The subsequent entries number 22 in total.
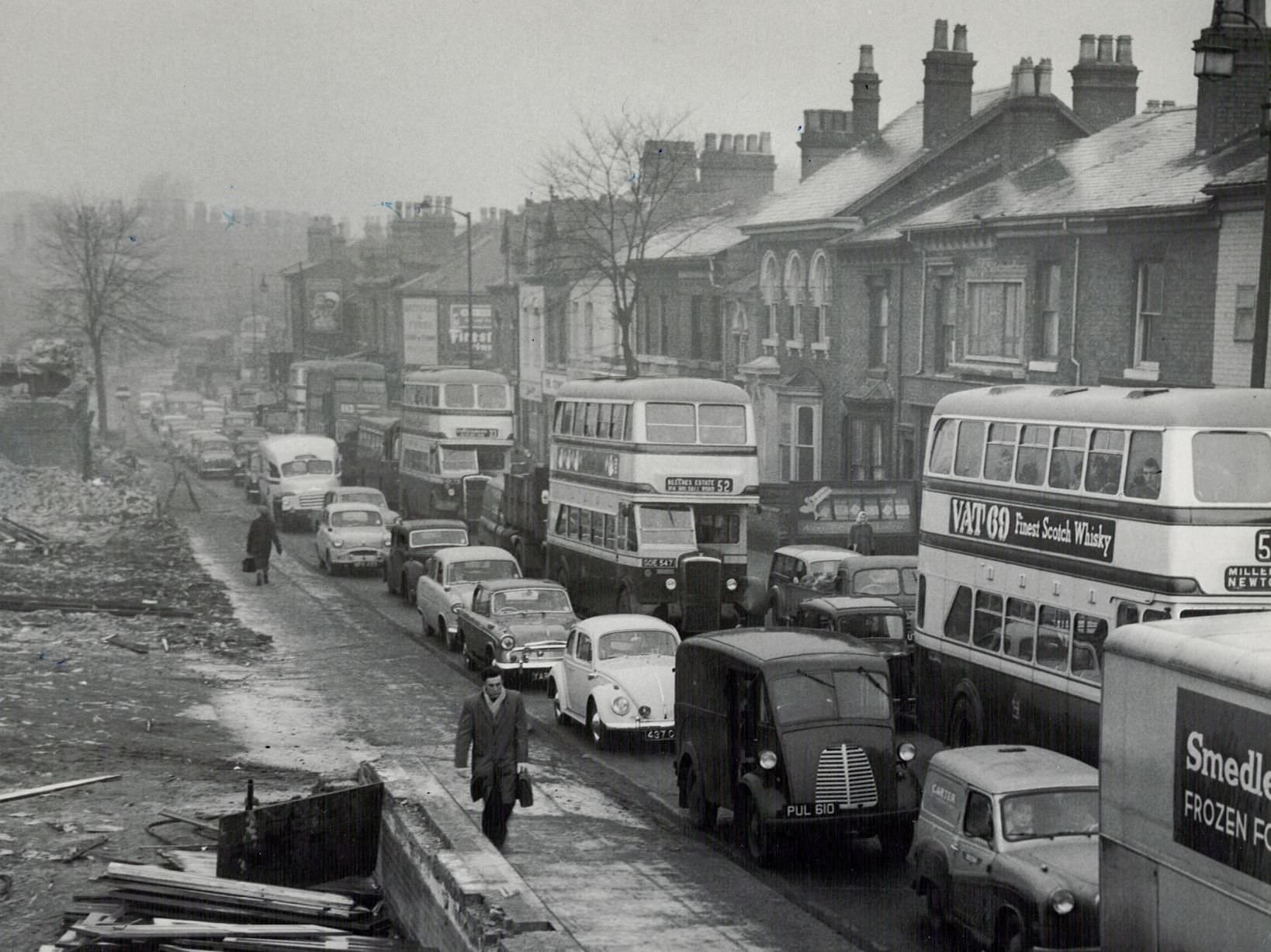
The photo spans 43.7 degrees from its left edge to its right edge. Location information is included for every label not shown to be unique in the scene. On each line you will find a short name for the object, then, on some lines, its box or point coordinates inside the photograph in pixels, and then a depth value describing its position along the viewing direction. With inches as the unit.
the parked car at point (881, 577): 1002.1
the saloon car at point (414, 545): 1349.7
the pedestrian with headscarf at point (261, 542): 1409.9
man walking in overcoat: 557.3
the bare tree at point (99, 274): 3383.4
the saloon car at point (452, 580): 1098.1
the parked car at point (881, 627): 868.6
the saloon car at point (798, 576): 1058.7
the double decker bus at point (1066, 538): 585.0
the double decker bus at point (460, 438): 1752.0
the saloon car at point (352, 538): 1526.8
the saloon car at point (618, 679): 782.5
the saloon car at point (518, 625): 938.1
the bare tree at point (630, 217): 2080.5
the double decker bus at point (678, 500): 1092.5
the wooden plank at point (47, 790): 619.8
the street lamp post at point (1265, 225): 781.3
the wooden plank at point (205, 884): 479.5
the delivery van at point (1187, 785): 322.0
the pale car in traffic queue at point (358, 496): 1669.5
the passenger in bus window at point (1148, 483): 599.2
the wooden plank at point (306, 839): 531.2
